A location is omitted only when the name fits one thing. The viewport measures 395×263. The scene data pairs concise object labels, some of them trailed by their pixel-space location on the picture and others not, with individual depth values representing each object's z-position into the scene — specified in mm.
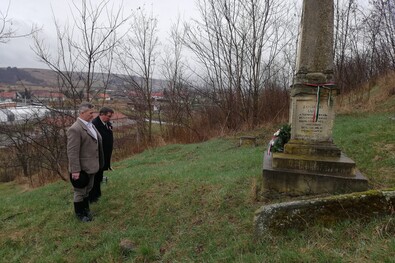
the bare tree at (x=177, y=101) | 18094
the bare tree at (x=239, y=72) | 14492
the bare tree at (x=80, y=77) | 10523
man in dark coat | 5797
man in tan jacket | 4391
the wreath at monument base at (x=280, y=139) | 4941
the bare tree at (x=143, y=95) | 17938
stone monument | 4168
